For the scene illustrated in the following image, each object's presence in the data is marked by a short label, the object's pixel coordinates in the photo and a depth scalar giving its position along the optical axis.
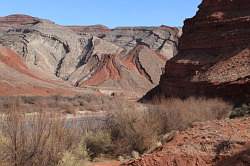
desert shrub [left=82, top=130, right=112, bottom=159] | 16.69
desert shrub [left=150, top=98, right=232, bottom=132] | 18.45
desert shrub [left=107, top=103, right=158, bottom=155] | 16.50
